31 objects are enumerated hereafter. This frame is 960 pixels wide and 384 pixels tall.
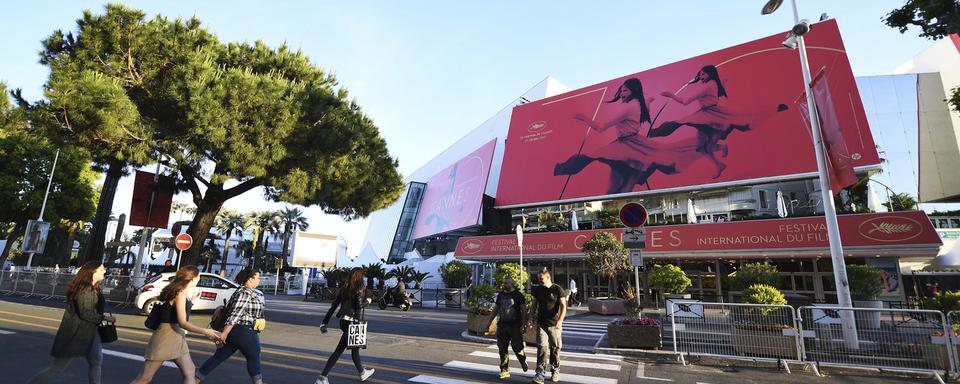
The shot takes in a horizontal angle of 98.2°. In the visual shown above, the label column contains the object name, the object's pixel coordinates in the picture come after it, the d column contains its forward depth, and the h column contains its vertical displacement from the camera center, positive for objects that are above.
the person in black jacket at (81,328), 4.10 -0.51
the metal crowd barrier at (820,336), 7.01 -0.82
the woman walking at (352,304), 5.58 -0.31
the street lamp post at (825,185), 9.54 +2.55
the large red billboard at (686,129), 23.45 +10.20
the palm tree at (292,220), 58.03 +8.24
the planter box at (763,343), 7.57 -0.99
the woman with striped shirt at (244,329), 4.46 -0.53
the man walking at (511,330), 6.23 -0.68
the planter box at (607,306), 19.31 -0.93
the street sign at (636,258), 8.05 +0.54
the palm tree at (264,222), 55.88 +7.55
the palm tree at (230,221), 54.50 +7.35
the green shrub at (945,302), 8.30 -0.19
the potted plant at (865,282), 15.34 +0.32
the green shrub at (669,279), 16.77 +0.31
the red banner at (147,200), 15.73 +2.88
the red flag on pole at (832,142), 9.89 +3.55
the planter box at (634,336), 8.49 -1.02
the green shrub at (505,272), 19.81 +0.57
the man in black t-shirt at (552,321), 6.07 -0.52
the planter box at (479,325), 10.69 -1.06
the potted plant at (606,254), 17.86 +1.33
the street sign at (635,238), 7.97 +0.91
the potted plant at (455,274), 26.28 +0.52
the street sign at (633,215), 8.26 +1.40
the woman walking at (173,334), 3.86 -0.54
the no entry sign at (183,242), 13.84 +1.17
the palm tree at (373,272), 29.38 +0.63
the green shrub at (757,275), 15.91 +0.51
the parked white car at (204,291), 12.07 -0.40
